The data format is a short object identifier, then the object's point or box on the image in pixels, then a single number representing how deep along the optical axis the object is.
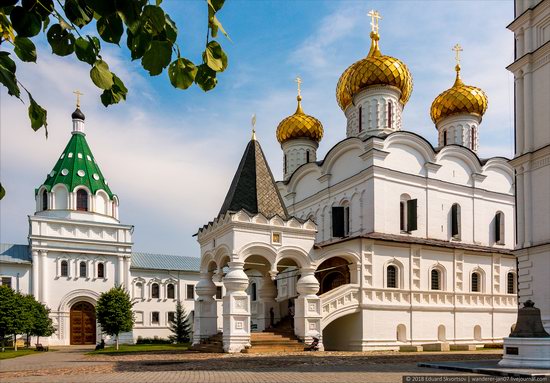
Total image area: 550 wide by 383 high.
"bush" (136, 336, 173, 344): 35.84
